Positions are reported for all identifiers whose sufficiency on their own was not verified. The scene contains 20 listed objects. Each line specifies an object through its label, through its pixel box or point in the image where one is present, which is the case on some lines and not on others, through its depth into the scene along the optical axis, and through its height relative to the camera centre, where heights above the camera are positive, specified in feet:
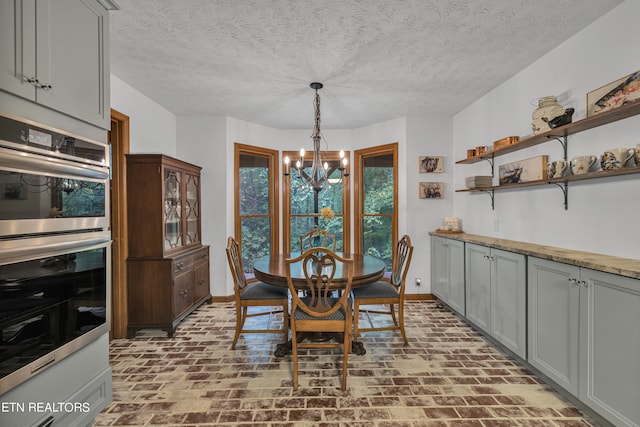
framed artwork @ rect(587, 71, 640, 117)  6.17 +2.57
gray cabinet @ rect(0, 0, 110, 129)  4.06 +2.50
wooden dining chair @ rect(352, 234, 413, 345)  9.30 -2.63
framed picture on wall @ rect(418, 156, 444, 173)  14.30 +2.25
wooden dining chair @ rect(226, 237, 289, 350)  9.15 -2.68
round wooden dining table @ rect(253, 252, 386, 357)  8.19 -1.78
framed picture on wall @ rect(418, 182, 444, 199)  14.29 +0.99
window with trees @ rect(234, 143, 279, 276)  14.98 +0.55
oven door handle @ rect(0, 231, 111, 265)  3.96 -0.48
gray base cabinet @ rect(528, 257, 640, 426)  5.28 -2.58
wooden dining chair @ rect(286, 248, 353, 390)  7.30 -2.59
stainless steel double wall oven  3.97 -0.49
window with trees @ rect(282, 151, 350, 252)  16.34 +0.21
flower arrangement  11.24 -0.05
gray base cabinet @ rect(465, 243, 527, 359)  8.07 -2.55
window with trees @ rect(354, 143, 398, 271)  15.23 +0.58
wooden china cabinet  10.37 -1.36
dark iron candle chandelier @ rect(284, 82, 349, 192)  9.89 +1.43
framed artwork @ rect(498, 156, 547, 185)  8.92 +1.29
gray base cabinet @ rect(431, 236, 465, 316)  11.30 -2.55
